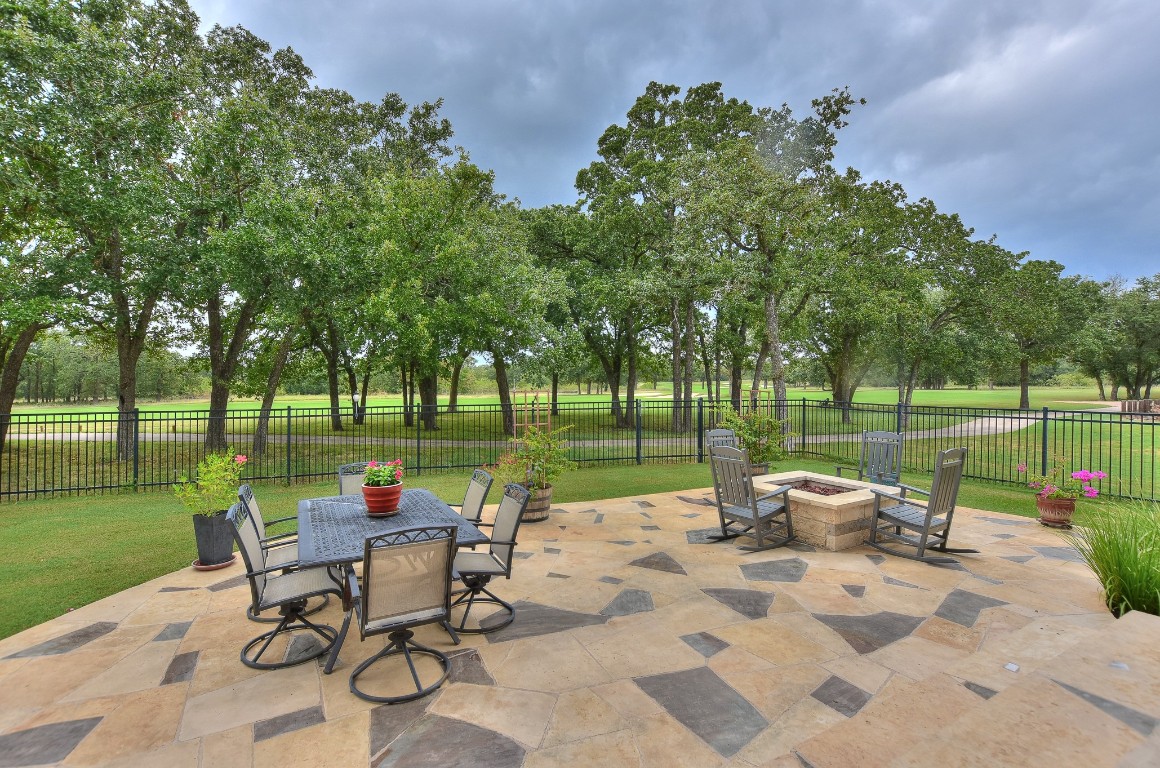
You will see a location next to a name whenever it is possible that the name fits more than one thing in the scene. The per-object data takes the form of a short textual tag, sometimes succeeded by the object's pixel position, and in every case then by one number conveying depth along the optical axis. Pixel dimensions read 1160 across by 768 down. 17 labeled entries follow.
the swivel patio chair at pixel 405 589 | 2.74
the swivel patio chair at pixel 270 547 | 3.78
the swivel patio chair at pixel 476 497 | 4.60
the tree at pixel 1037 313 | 20.55
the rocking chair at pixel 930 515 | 4.96
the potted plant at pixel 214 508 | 4.86
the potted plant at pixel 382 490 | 4.01
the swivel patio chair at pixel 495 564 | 3.70
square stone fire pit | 5.49
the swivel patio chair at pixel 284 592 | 3.17
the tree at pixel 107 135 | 9.45
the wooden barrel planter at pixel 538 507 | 6.88
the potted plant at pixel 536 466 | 7.00
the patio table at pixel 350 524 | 3.14
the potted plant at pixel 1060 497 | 6.12
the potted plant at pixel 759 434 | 9.34
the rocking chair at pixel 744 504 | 5.48
